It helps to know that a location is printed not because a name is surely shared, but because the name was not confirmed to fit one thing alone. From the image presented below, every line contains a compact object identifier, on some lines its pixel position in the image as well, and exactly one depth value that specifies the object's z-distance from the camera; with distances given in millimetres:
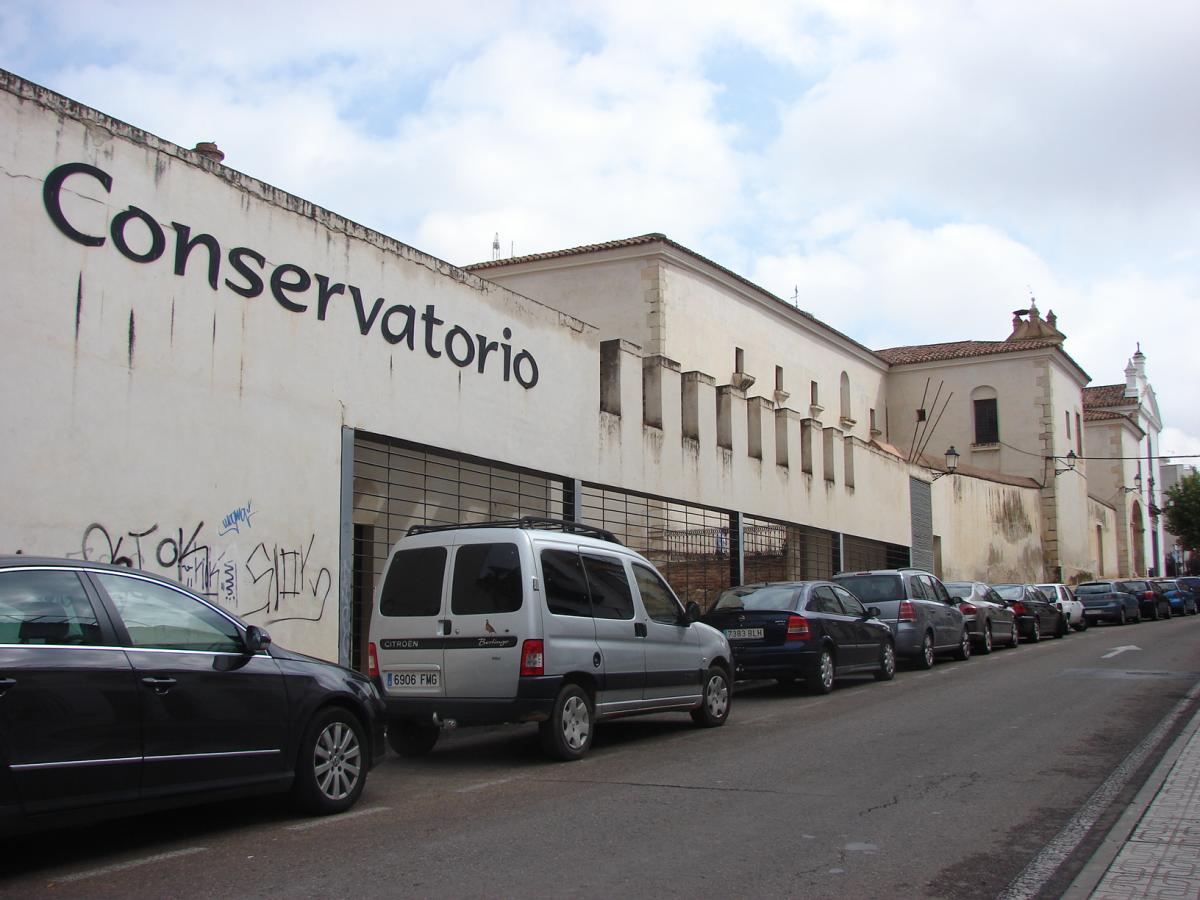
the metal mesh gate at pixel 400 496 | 14359
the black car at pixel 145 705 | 5891
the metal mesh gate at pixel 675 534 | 19203
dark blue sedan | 15172
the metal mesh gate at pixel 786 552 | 24031
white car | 30872
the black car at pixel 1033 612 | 26359
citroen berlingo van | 9680
